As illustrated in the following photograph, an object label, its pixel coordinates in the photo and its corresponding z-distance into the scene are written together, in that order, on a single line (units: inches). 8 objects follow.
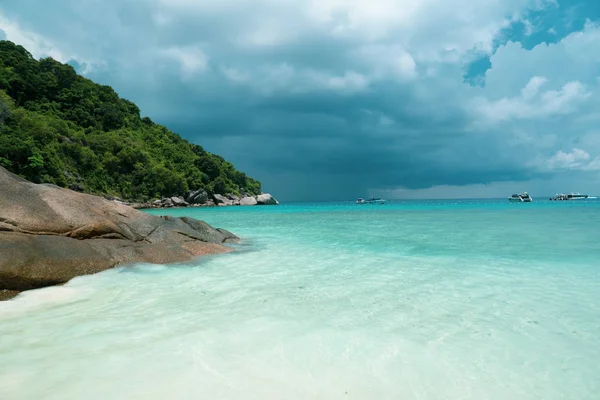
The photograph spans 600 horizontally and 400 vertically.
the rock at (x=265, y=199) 4625.0
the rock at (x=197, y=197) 3268.7
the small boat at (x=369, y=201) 5531.5
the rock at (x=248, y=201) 4183.1
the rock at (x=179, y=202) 3029.8
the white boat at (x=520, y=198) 4546.8
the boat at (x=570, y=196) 4869.6
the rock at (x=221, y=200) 3710.4
